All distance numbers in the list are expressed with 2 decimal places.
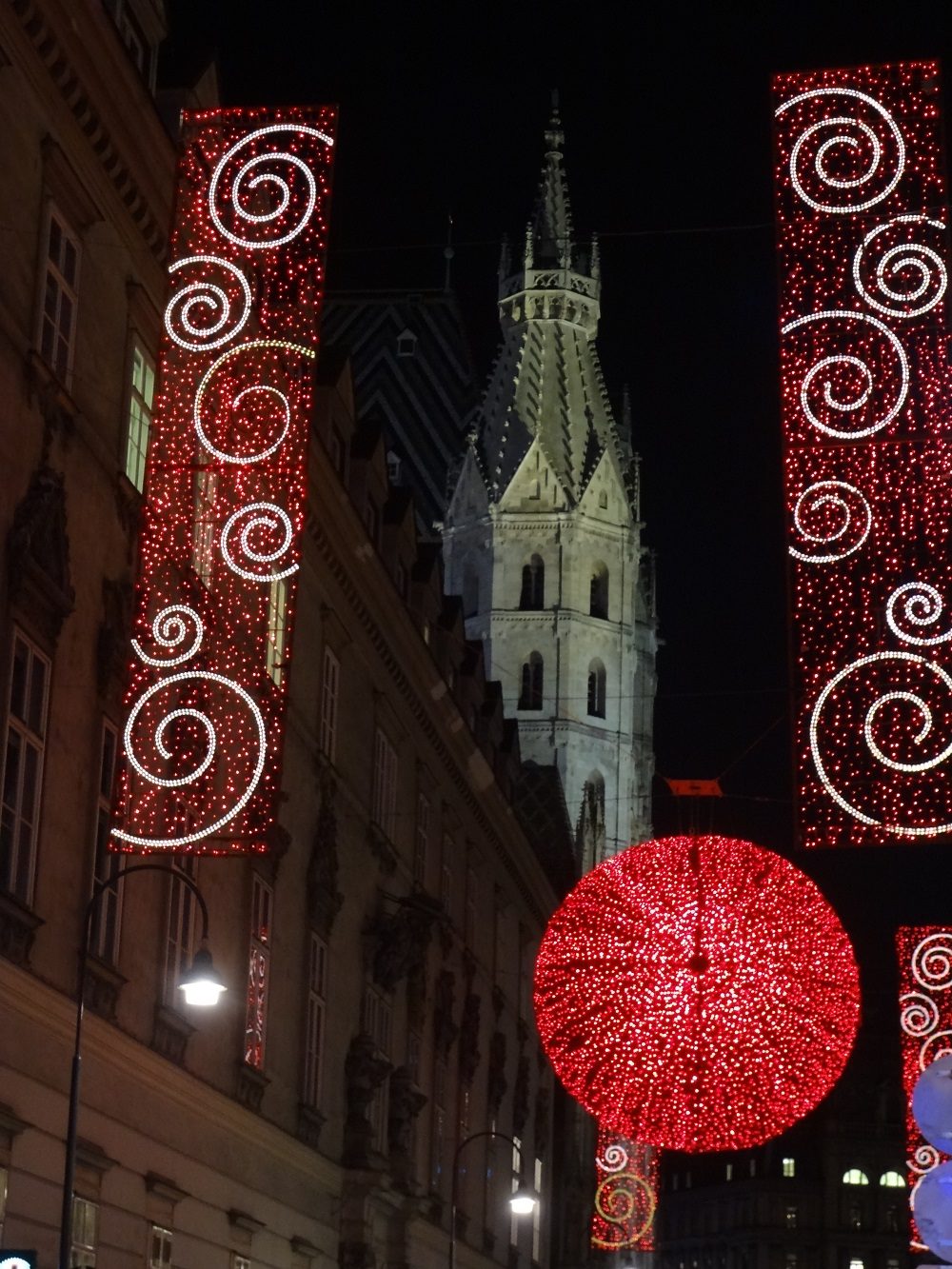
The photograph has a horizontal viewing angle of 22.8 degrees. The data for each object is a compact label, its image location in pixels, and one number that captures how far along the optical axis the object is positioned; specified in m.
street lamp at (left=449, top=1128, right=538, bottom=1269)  36.91
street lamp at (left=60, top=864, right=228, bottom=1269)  18.70
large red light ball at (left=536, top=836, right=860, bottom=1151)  27.52
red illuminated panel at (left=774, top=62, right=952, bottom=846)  19.08
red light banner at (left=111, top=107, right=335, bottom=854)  20.19
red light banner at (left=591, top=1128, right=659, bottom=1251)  64.20
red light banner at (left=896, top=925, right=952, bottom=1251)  41.72
